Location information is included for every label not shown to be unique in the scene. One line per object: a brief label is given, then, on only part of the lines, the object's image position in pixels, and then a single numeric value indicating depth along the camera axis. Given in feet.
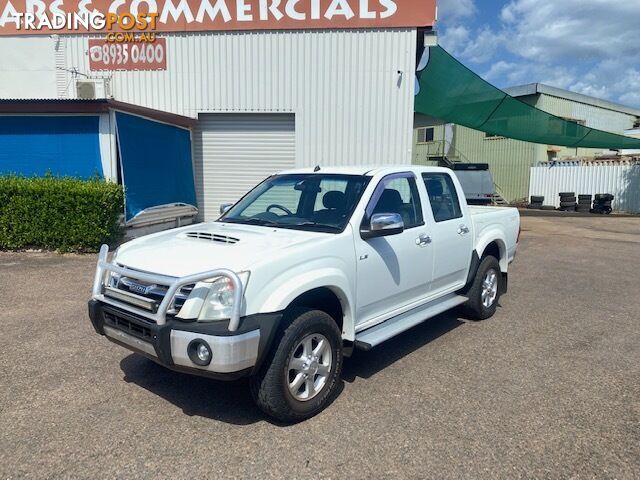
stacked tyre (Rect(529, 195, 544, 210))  83.30
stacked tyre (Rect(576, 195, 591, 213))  77.15
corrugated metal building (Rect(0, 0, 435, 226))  42.16
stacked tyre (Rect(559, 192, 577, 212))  77.77
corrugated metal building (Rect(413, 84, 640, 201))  87.97
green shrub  31.01
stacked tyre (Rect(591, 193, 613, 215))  73.87
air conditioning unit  44.60
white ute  10.43
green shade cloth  46.16
